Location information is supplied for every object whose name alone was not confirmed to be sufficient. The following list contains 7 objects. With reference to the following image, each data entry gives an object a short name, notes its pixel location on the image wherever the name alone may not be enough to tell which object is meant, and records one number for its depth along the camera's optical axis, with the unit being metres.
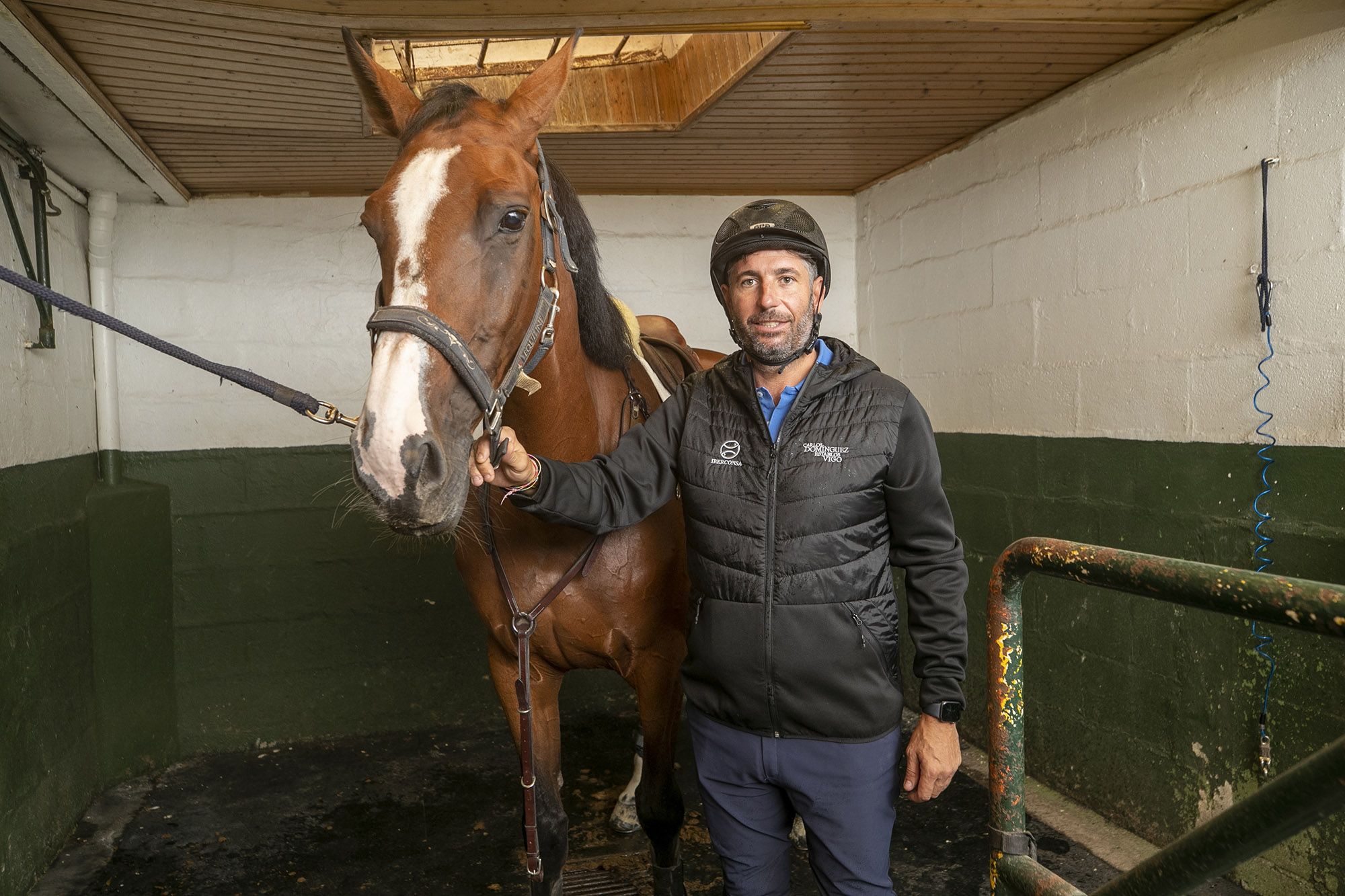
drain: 2.43
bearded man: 1.52
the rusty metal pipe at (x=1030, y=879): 0.94
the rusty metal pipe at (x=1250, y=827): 0.61
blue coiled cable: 2.17
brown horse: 1.20
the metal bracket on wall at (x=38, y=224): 2.69
